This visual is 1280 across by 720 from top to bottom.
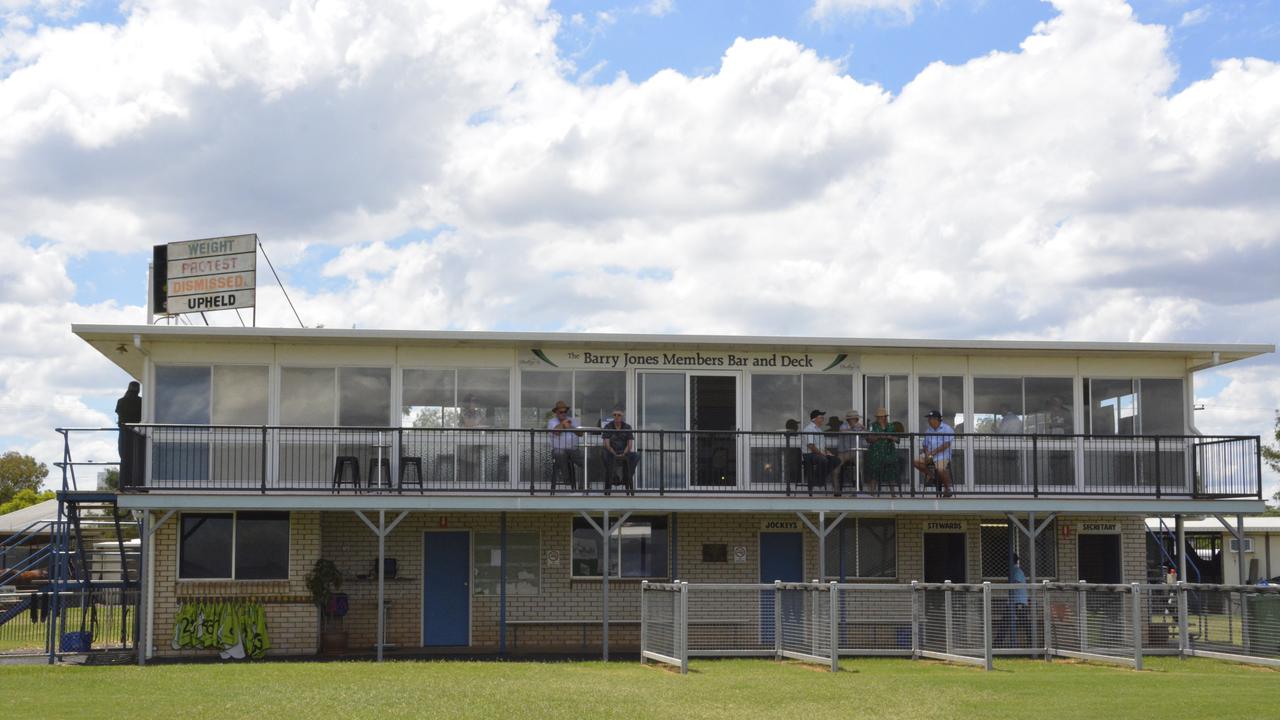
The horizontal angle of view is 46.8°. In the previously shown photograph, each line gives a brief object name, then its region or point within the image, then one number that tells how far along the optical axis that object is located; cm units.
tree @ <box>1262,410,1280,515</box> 6552
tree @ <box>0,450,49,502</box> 9081
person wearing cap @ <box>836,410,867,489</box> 2430
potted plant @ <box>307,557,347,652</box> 2364
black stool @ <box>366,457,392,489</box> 2378
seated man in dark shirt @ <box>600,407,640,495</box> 2355
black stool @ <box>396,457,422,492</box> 2358
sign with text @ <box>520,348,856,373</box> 2541
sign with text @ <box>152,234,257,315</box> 2697
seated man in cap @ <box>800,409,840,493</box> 2406
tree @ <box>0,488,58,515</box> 7394
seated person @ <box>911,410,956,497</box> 2416
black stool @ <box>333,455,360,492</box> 2339
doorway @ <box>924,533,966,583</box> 2622
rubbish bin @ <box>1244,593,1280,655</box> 2006
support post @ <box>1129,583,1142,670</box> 1977
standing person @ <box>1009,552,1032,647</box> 2078
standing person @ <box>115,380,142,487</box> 2269
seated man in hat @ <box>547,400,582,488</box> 2348
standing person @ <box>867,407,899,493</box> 2419
